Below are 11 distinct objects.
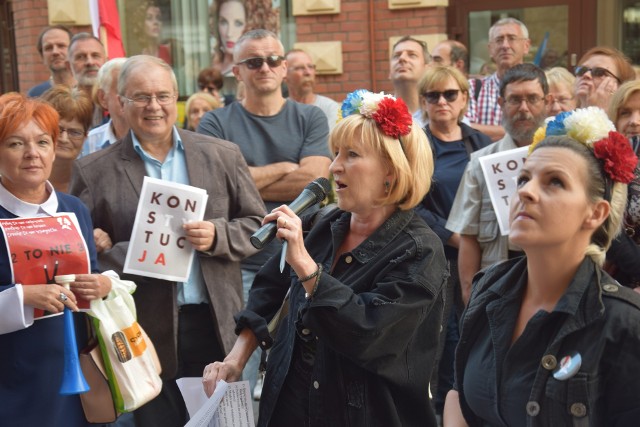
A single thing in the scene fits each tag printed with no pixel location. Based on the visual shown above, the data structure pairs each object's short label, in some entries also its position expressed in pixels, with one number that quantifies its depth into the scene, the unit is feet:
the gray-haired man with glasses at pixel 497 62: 25.44
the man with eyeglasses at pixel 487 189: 16.85
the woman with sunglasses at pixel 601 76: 19.69
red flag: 27.71
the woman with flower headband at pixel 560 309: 7.75
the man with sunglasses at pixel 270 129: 17.70
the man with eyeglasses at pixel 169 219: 14.75
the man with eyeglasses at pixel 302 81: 24.99
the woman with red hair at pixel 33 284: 12.07
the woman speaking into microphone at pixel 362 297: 9.73
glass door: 31.45
